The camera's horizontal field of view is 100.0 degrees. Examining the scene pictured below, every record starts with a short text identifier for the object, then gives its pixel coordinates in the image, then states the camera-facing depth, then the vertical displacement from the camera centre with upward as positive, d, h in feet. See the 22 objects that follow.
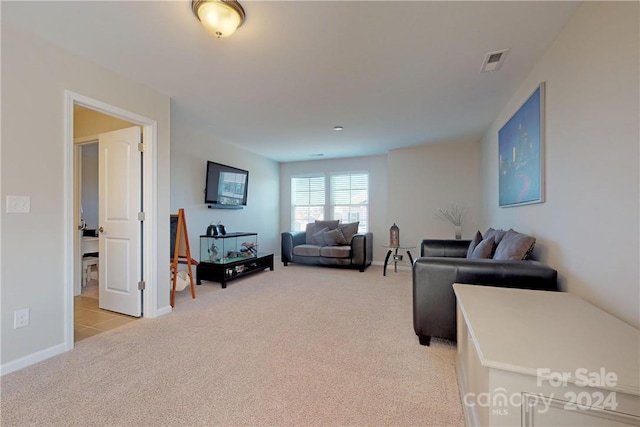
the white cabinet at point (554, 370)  2.60 -1.55
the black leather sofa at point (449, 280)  5.84 -1.55
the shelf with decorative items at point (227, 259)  13.20 -2.53
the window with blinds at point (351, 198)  19.69 +1.07
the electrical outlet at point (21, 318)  6.12 -2.47
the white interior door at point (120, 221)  9.17 -0.35
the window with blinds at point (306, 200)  20.88 +0.96
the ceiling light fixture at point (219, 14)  5.12 +3.88
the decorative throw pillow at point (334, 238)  17.81 -1.72
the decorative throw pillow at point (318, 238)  18.12 -1.77
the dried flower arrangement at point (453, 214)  16.43 -0.08
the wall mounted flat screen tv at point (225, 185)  14.44 +1.52
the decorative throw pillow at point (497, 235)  8.46 -0.73
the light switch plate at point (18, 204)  6.05 +0.16
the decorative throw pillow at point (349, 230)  18.19 -1.21
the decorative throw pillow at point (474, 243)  9.96 -1.17
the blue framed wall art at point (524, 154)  7.00 +1.79
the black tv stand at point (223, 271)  12.97 -2.99
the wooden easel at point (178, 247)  10.48 -1.49
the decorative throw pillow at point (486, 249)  8.20 -1.13
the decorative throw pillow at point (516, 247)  6.59 -0.87
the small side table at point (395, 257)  15.34 -2.56
